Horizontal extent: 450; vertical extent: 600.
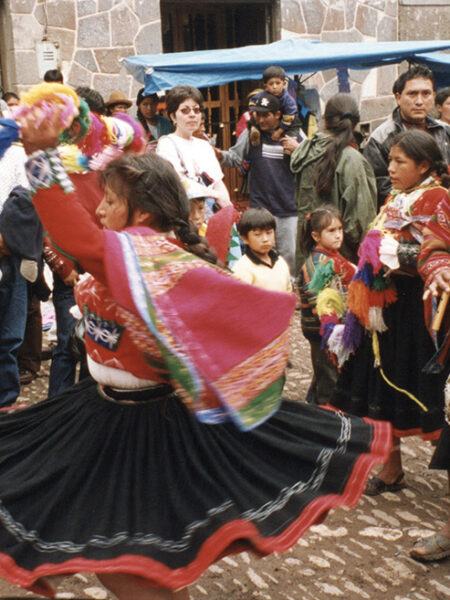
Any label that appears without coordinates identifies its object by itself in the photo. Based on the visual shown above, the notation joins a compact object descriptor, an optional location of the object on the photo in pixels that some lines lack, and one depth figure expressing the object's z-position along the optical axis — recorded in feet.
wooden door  38.45
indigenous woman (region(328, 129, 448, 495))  12.53
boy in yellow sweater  16.83
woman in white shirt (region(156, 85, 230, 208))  19.13
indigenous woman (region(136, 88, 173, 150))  25.95
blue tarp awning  28.81
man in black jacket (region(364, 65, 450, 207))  18.26
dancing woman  7.27
